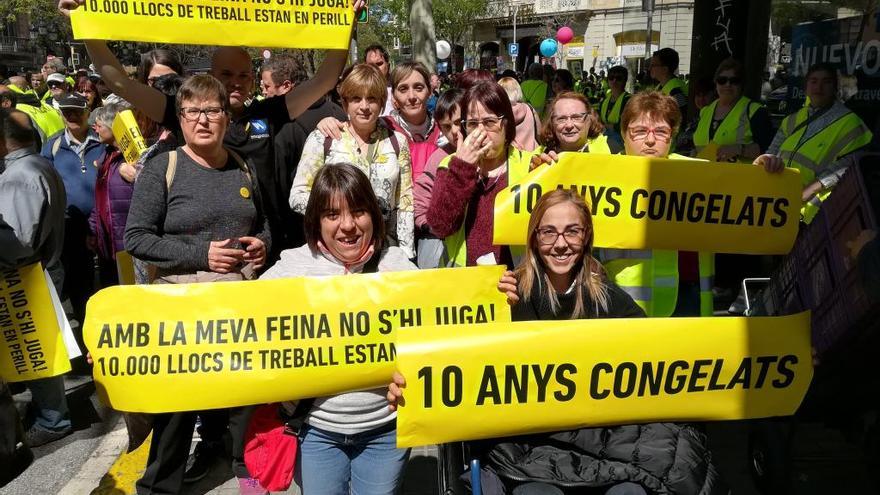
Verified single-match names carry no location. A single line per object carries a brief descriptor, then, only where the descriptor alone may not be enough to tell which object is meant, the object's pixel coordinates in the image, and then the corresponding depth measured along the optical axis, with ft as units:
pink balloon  96.48
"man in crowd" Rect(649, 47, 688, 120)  30.32
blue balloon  76.38
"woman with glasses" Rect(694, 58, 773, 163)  18.85
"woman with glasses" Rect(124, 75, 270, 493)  9.88
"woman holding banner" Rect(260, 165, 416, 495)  8.45
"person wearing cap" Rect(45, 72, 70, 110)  33.42
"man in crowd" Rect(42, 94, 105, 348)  17.53
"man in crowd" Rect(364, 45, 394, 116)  22.22
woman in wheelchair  7.77
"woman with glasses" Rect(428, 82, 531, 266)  10.06
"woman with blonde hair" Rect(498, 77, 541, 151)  16.07
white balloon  61.05
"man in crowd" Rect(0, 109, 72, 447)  12.53
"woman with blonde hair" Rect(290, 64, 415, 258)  11.66
